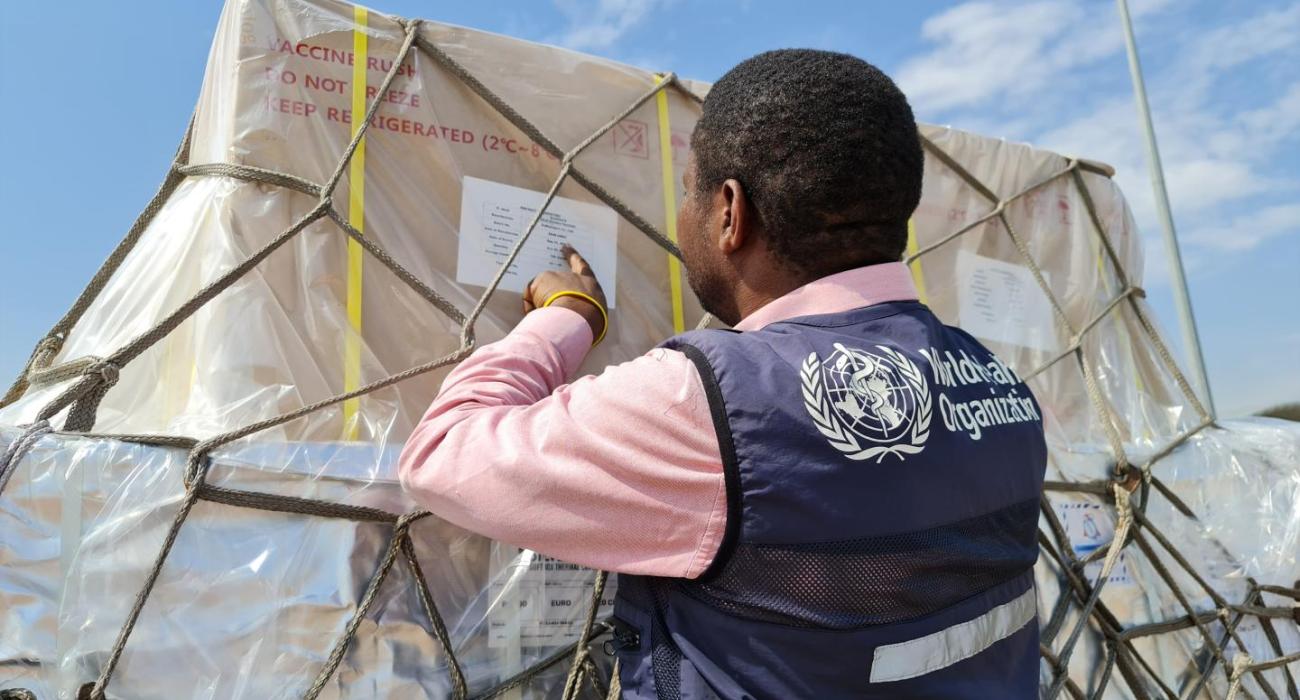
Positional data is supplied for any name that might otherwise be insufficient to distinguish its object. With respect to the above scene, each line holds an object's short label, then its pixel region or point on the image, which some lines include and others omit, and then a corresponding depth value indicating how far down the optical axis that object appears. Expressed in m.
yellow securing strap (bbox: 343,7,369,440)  1.52
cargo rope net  1.35
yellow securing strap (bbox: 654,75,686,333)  1.83
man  1.04
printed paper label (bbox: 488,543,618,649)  1.53
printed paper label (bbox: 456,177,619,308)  1.66
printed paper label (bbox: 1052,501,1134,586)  2.13
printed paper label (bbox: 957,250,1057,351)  2.22
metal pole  3.88
